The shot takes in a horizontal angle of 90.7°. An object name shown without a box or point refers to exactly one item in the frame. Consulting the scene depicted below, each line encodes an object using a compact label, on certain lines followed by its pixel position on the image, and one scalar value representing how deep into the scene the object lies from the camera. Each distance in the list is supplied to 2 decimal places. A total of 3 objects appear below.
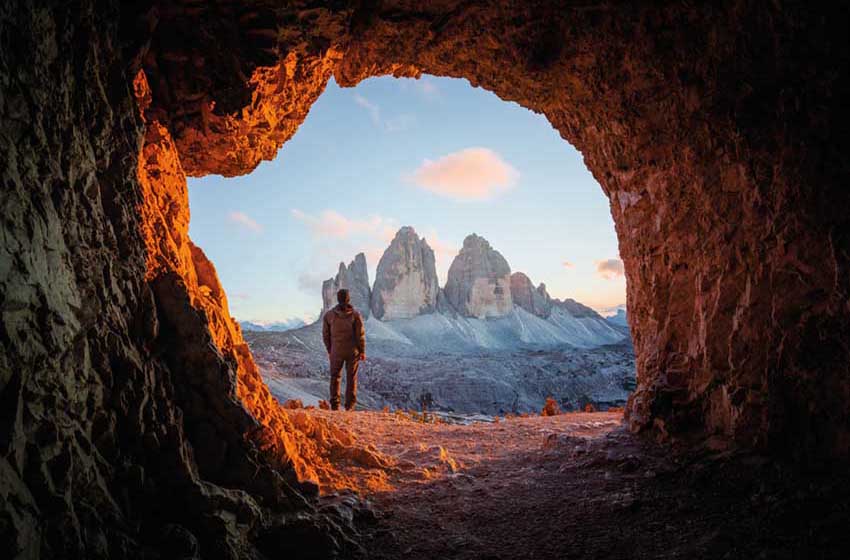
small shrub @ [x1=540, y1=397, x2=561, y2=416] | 9.97
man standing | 9.57
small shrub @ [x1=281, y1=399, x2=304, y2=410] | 9.70
